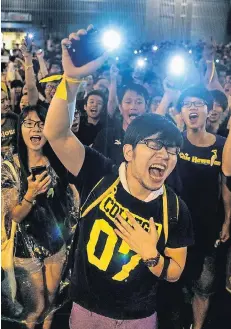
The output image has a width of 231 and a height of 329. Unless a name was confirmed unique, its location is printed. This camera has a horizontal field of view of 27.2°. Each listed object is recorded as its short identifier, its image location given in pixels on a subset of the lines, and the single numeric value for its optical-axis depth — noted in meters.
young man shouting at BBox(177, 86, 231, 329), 2.08
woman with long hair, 2.05
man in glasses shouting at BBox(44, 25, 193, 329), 1.41
